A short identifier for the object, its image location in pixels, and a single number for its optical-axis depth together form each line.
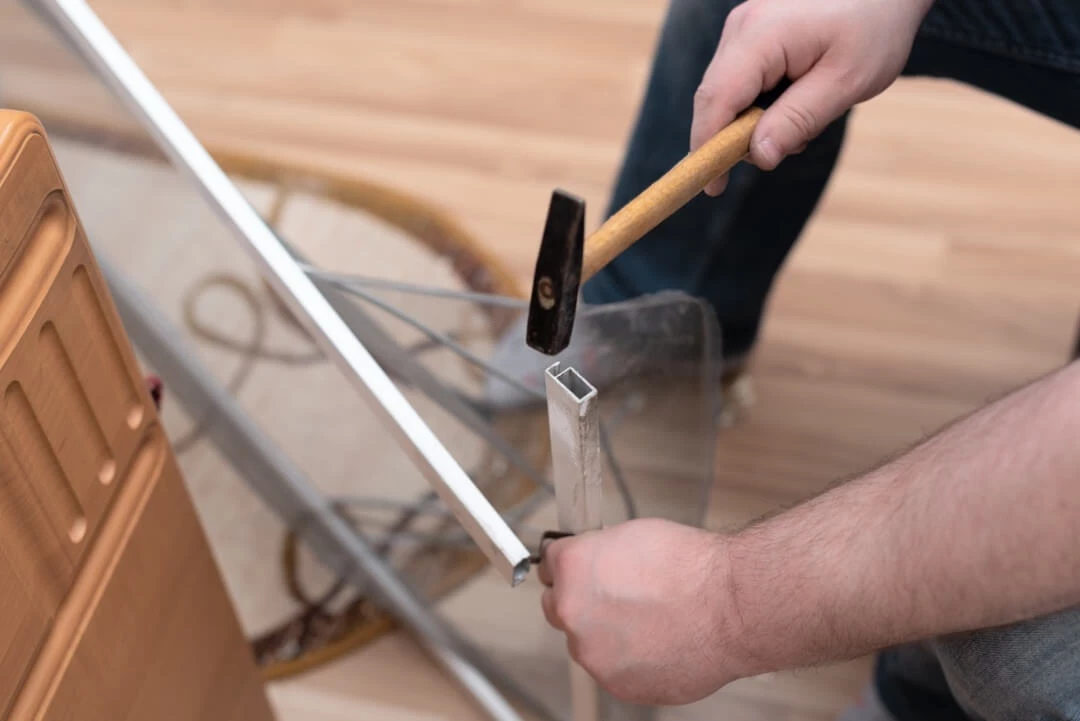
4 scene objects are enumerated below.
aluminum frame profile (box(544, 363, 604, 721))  0.50
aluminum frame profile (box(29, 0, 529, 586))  0.56
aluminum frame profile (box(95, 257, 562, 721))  0.89
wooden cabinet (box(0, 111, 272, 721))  0.46
